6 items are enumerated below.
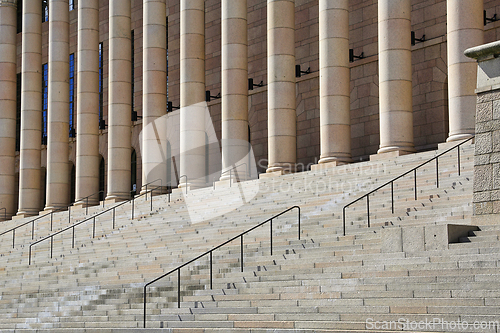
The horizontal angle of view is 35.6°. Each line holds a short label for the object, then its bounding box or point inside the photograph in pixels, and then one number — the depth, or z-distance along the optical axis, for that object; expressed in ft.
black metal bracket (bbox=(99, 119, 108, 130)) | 174.70
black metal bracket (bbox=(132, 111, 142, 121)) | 167.32
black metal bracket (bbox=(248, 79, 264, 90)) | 144.38
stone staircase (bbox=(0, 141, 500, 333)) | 48.03
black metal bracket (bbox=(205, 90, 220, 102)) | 151.74
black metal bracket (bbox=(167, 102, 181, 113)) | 159.43
